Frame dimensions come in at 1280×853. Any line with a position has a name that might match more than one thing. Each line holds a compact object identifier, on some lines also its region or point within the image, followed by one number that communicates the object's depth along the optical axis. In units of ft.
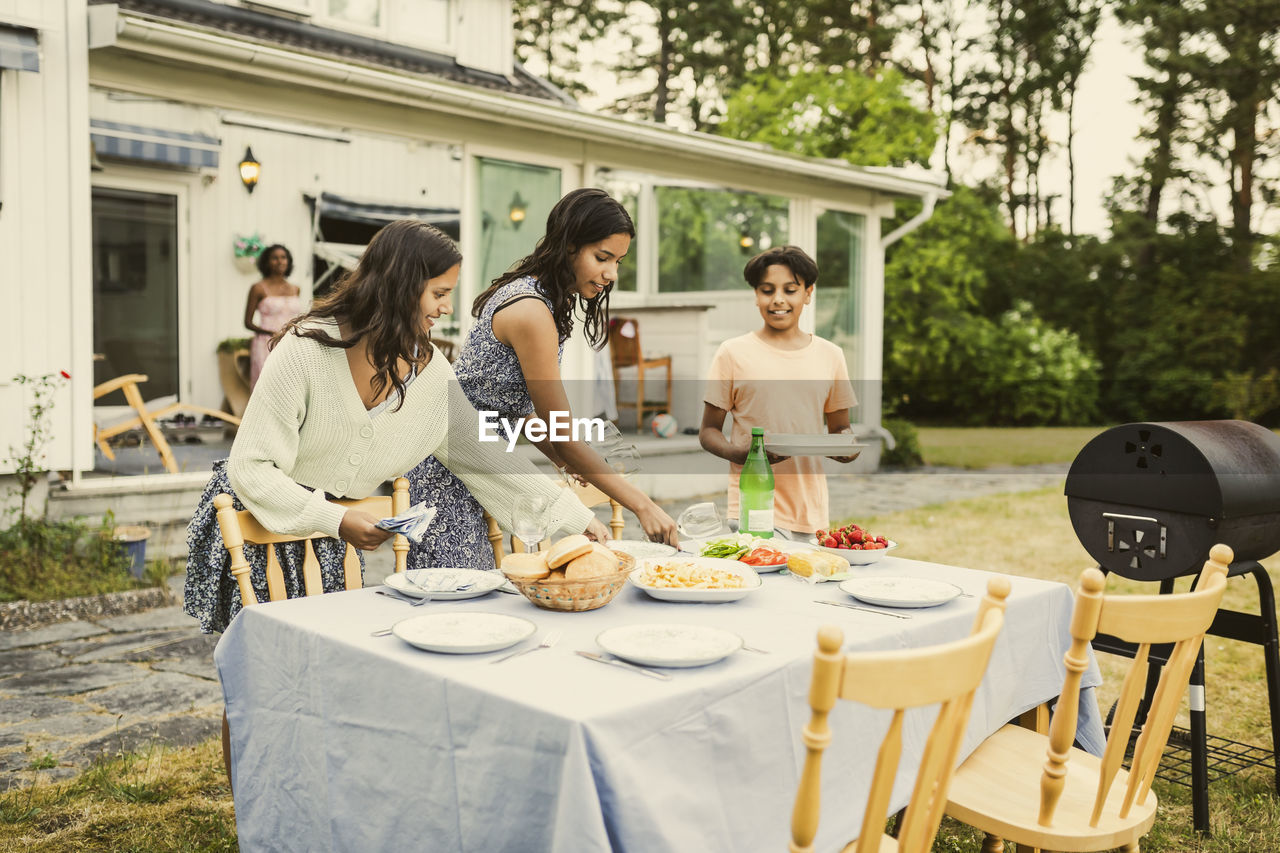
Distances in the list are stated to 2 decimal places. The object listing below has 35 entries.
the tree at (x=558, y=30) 71.77
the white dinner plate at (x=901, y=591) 7.93
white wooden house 19.98
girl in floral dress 9.09
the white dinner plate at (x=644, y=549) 9.66
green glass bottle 10.14
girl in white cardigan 8.38
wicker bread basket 7.54
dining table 5.47
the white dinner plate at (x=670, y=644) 6.22
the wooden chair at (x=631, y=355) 33.27
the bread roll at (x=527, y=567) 7.57
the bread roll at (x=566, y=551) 7.55
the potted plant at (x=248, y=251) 33.53
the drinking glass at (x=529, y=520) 8.23
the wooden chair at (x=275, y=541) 8.43
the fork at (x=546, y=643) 6.44
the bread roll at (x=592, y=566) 7.57
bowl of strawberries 9.46
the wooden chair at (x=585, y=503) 11.16
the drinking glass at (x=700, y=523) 9.96
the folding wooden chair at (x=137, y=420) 21.84
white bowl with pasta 7.92
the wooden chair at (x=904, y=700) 4.99
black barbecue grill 10.52
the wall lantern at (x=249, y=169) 32.09
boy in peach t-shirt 12.30
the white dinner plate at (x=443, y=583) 8.01
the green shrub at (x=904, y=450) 42.75
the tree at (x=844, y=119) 60.49
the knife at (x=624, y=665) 6.07
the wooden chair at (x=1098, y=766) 6.41
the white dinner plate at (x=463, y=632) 6.46
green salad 9.32
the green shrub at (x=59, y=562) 17.67
